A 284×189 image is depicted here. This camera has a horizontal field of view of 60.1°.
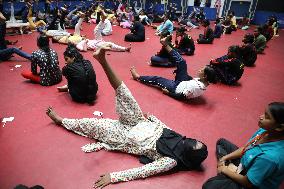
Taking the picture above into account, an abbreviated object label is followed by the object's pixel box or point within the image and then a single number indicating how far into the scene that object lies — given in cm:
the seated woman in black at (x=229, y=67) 502
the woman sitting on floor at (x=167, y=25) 889
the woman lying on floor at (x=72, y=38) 723
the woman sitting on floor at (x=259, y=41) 796
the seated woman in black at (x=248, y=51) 635
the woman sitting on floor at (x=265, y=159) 175
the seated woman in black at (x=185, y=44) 705
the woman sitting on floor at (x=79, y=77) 375
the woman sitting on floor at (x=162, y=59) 595
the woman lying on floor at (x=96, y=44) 690
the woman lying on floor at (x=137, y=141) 248
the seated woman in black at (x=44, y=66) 425
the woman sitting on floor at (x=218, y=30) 1002
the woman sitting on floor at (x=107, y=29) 934
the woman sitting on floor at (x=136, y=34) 834
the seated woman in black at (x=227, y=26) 1163
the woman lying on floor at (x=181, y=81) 394
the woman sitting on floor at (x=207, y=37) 888
